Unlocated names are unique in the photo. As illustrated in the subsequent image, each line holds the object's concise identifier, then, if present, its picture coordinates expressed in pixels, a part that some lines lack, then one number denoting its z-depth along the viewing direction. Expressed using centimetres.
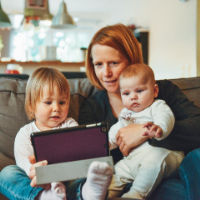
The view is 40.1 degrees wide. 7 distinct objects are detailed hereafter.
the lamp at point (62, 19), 509
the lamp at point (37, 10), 416
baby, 112
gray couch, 143
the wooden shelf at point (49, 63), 592
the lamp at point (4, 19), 468
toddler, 129
